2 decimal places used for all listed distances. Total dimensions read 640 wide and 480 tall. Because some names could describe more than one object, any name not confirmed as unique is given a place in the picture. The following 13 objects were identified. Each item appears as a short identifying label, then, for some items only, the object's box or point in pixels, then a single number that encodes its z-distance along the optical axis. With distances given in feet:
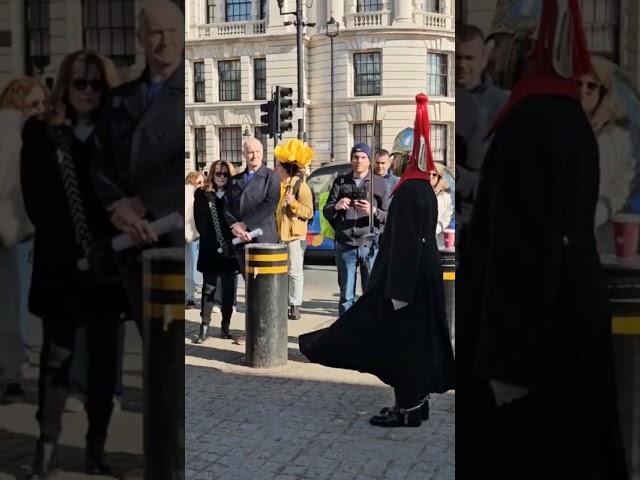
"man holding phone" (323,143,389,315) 29.43
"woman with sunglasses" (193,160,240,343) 29.68
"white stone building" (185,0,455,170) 114.42
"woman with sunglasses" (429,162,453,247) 32.60
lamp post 102.62
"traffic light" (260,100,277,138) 51.47
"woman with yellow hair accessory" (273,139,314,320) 32.37
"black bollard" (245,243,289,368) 25.16
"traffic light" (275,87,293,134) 51.55
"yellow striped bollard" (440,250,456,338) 26.03
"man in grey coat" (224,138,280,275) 29.12
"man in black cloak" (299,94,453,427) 19.61
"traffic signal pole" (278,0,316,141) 58.76
